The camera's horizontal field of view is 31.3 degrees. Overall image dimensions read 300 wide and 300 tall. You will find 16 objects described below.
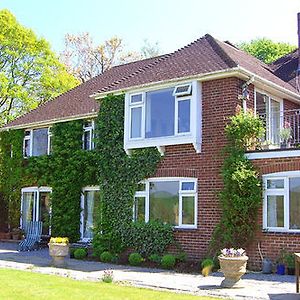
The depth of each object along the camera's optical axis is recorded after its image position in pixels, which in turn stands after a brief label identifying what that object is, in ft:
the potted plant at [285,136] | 58.34
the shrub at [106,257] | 60.38
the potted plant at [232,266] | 41.30
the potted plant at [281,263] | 50.01
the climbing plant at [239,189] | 52.37
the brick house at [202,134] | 52.60
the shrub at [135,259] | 57.67
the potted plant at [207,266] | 49.44
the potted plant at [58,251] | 54.80
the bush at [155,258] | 57.41
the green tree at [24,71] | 109.91
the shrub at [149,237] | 58.80
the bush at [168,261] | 54.70
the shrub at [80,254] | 62.80
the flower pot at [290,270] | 49.60
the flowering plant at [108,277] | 42.89
